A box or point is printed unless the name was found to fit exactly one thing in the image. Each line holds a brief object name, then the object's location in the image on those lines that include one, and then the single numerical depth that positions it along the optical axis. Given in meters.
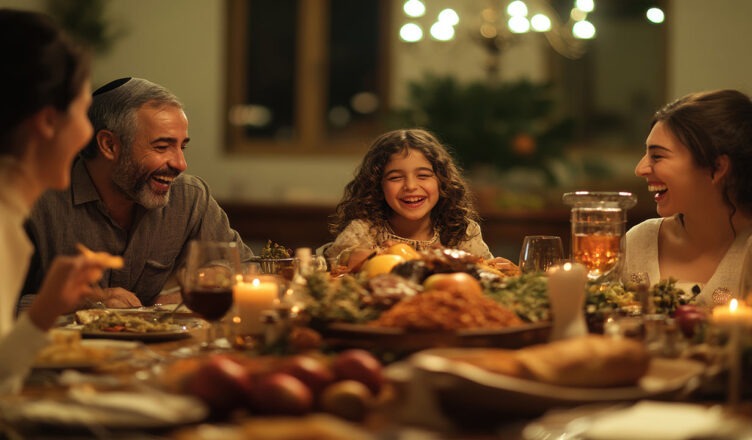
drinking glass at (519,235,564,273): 2.33
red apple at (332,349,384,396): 1.37
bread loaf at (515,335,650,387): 1.36
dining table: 1.18
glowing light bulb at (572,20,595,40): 5.65
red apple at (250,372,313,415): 1.28
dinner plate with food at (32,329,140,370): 1.59
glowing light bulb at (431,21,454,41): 6.04
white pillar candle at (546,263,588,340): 1.74
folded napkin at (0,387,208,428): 1.19
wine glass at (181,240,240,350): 1.84
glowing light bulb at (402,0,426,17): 6.08
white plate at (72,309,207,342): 1.94
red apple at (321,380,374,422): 1.30
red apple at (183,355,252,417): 1.30
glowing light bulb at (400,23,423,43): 6.19
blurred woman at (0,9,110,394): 1.51
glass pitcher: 2.23
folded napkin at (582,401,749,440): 1.15
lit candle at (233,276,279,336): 1.94
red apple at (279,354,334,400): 1.33
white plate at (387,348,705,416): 1.24
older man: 2.97
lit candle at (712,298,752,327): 1.60
